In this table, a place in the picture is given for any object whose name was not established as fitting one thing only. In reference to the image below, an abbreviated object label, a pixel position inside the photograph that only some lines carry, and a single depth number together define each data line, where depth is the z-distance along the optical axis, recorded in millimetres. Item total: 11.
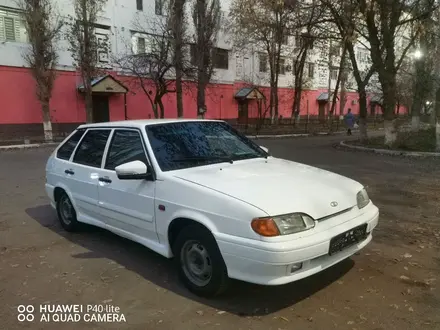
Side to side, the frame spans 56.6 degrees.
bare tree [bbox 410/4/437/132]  19062
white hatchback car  3197
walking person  27297
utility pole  32859
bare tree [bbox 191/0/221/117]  23797
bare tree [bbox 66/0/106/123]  22125
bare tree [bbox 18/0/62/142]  20625
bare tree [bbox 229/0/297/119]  24781
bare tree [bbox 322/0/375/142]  13916
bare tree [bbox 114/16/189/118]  23016
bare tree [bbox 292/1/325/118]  16562
